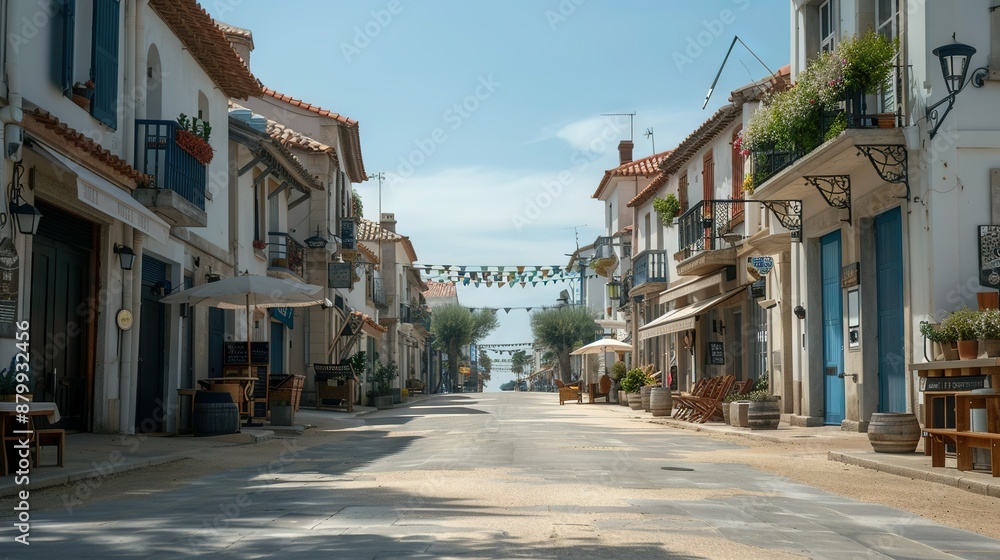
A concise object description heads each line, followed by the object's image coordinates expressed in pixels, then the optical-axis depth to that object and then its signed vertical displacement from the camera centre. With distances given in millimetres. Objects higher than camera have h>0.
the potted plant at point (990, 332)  12359 +158
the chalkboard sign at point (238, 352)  21156 -52
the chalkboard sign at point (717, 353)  26953 -154
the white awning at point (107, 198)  11148 +1694
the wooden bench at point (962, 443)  9805 -958
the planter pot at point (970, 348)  12547 -29
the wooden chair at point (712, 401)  21578 -1104
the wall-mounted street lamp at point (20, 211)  11195 +1465
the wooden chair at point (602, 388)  39281 -1495
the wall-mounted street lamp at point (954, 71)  13484 +3562
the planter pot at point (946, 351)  13203 -66
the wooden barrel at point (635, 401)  30734 -1551
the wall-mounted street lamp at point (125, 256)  15078 +1336
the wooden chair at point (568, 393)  39500 -1674
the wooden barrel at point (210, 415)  16359 -999
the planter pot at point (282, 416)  19797 -1238
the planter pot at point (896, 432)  12547 -1016
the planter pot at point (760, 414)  18703 -1185
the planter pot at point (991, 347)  12344 -18
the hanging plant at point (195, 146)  16125 +3182
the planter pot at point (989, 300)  13219 +563
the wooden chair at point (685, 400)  22750 -1145
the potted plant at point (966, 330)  12562 +185
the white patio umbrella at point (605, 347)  39812 +20
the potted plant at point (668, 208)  33125 +4346
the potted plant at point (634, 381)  33281 -1051
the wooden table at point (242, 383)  18234 -583
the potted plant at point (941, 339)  13133 +83
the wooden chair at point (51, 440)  10195 -872
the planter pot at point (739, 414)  19084 -1220
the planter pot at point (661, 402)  25703 -1322
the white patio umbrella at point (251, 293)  17219 +919
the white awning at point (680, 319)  25609 +710
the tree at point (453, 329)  81875 +1489
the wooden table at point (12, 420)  9328 -610
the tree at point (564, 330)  71188 +1231
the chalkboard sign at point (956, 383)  11242 -404
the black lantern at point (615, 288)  47797 +2673
